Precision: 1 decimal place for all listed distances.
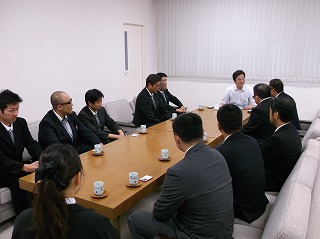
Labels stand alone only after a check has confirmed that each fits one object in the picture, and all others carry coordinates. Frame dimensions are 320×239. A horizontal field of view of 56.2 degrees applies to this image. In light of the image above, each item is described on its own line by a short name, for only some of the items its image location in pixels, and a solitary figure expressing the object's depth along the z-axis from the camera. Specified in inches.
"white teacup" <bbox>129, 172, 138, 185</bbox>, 76.0
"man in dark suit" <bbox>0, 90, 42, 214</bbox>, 99.8
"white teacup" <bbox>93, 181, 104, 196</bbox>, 70.2
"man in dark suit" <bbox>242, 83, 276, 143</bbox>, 129.3
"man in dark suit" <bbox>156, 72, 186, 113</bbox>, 189.3
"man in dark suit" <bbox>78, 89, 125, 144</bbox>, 134.8
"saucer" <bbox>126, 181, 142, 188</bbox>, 75.9
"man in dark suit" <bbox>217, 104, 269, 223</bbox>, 77.1
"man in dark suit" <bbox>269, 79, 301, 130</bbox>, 152.8
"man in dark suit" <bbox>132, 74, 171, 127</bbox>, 164.7
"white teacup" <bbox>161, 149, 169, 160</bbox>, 94.2
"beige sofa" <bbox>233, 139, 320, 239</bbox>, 54.8
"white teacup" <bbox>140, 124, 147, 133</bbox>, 129.4
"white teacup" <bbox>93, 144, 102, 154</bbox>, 100.1
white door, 224.8
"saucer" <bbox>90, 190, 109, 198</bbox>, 70.2
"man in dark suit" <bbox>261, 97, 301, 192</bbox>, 95.6
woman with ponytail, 40.0
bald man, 113.0
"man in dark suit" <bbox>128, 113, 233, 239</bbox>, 60.8
